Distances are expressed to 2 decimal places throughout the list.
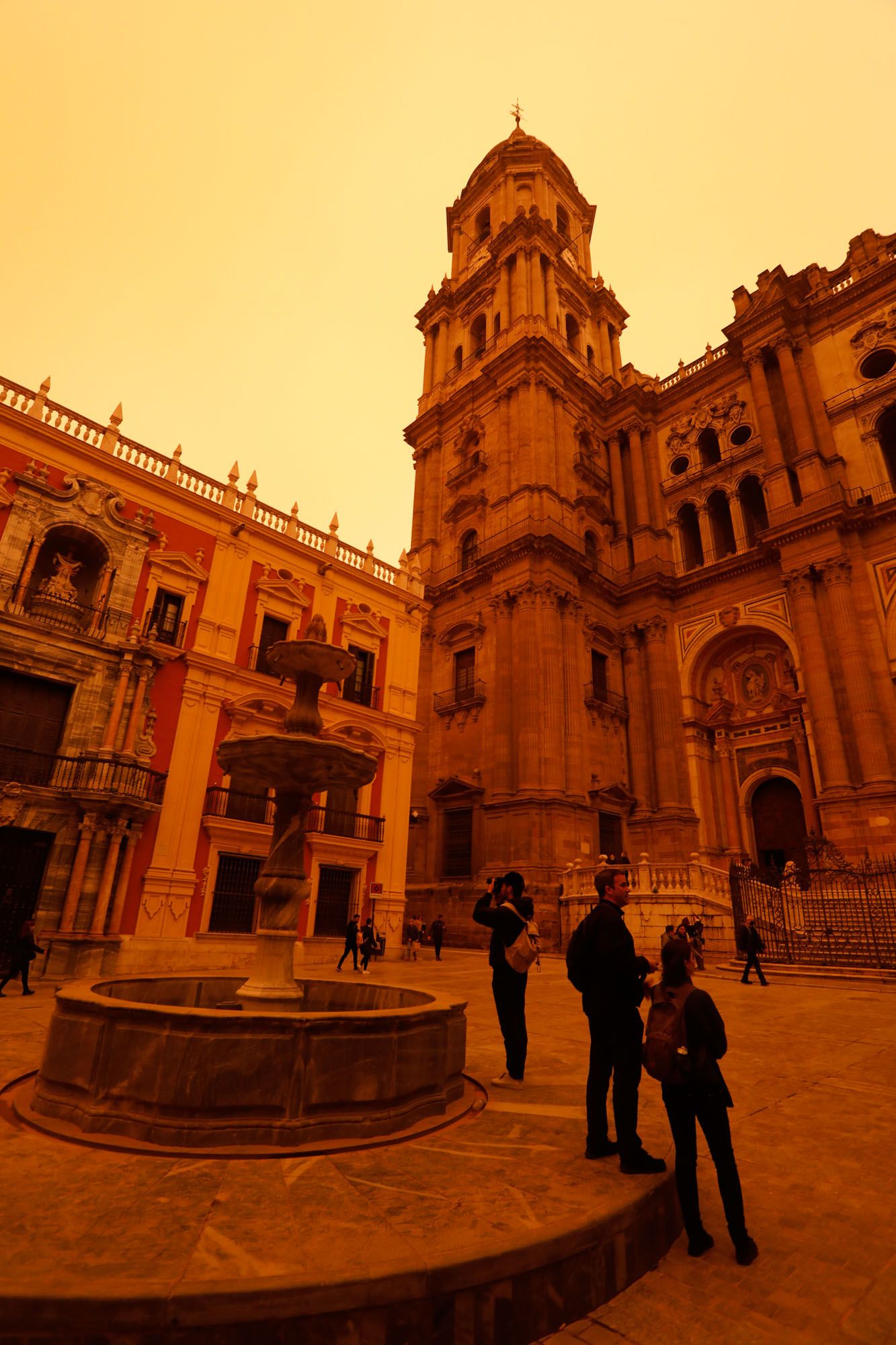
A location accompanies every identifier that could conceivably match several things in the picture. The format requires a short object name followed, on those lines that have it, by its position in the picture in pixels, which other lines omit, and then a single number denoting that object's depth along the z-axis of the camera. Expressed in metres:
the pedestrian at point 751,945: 13.04
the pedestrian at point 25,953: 10.59
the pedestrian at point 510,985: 5.47
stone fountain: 3.91
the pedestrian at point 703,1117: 3.09
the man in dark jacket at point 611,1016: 3.81
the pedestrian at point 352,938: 13.73
